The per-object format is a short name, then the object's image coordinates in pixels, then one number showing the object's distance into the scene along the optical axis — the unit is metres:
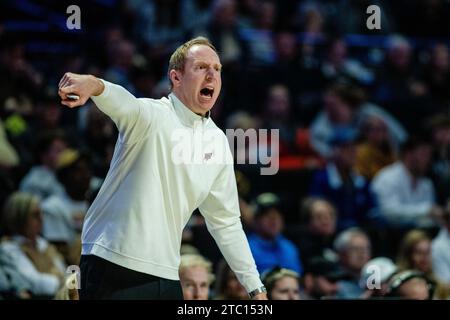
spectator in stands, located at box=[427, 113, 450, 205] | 19.28
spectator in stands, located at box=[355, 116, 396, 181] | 19.16
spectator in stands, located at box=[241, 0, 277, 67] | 21.36
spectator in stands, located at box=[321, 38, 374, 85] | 21.41
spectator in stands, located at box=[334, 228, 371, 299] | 16.05
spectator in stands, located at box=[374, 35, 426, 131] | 21.75
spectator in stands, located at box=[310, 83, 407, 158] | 19.58
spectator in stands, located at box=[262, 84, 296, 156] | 19.16
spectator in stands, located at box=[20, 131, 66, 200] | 16.28
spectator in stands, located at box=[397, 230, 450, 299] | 16.19
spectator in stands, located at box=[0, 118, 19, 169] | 16.50
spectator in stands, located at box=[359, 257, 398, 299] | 13.07
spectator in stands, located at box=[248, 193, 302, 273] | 15.04
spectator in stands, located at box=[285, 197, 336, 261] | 16.37
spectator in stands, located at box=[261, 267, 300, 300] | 12.12
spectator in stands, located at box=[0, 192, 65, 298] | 13.70
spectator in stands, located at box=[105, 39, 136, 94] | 18.93
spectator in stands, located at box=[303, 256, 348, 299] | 14.71
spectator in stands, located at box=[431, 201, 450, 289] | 16.67
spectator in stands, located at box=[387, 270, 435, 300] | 12.64
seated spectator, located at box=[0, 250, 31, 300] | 12.80
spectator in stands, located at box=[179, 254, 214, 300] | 12.27
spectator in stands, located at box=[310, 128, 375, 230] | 18.05
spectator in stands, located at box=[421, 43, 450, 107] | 22.22
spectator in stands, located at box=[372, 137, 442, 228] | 18.58
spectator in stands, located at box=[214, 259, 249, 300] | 13.10
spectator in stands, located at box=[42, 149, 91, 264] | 15.33
